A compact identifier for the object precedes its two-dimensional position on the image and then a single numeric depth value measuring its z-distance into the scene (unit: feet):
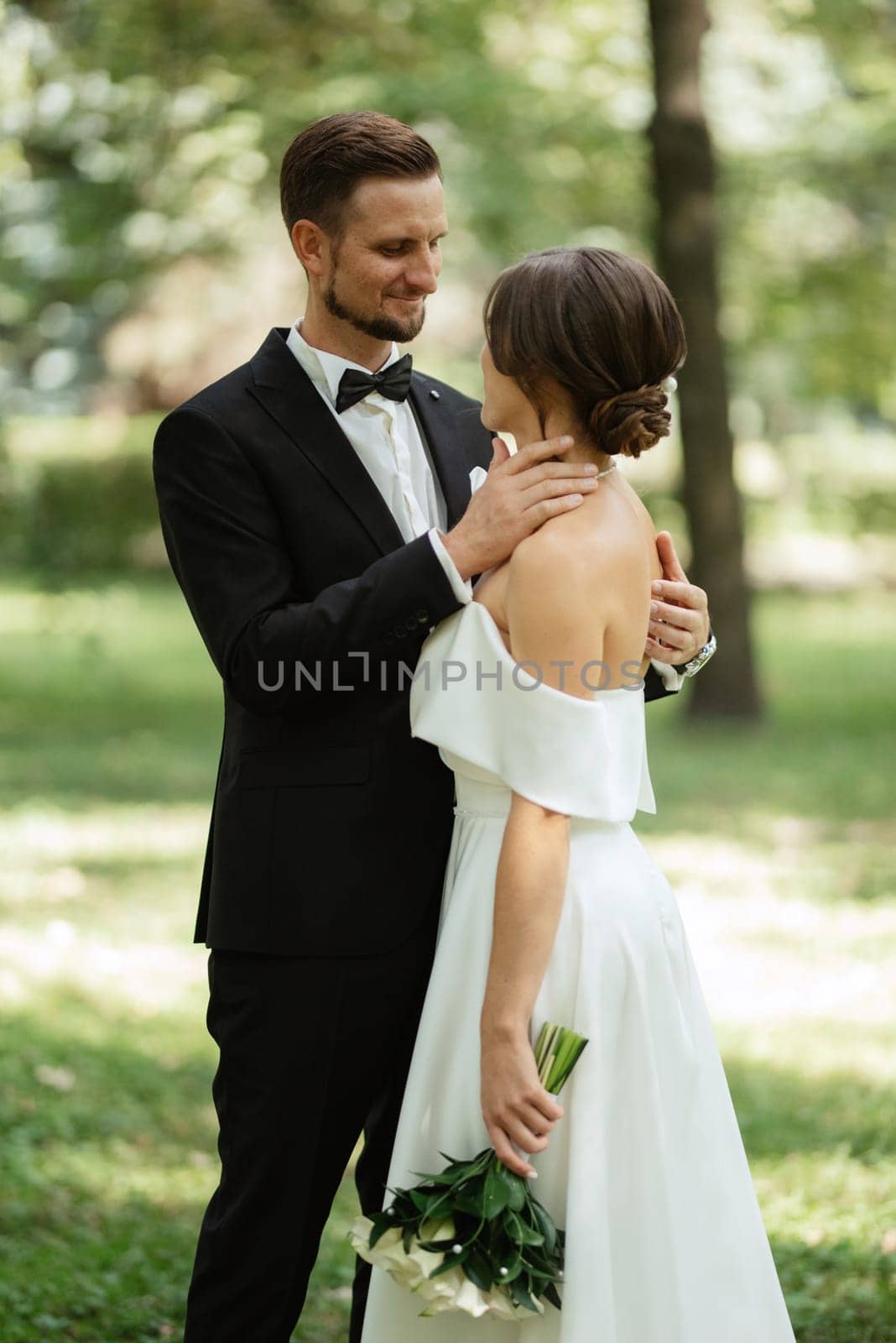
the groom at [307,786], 18.15
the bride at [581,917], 15.96
